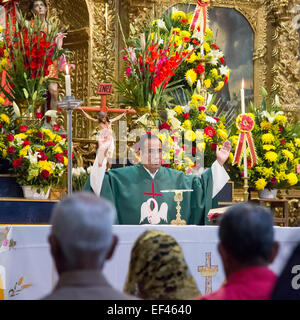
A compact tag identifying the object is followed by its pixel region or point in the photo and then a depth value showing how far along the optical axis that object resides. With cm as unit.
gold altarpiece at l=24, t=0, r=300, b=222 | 1007
